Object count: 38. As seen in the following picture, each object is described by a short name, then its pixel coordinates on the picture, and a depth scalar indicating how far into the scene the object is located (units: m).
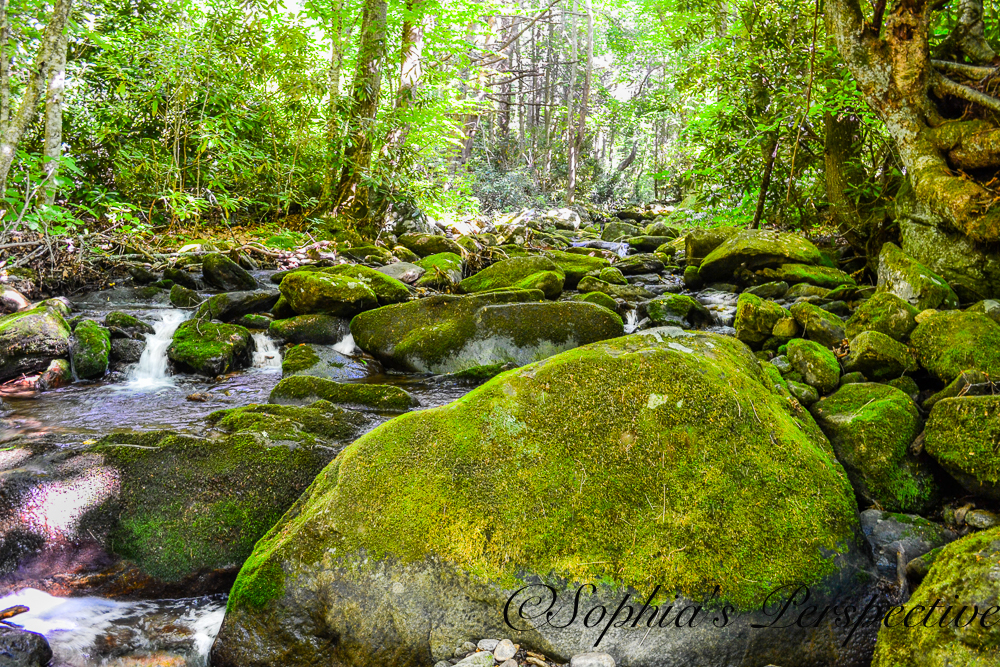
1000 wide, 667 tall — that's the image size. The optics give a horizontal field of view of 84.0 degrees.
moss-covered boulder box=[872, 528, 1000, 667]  1.90
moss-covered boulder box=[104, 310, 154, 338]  6.75
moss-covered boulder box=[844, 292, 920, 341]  4.82
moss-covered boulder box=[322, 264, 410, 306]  7.90
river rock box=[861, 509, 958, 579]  2.81
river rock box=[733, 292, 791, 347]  5.74
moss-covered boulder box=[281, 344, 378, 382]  6.30
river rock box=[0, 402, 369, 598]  2.98
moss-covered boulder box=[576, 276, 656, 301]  8.75
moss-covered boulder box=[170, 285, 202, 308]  8.19
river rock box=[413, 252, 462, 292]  9.36
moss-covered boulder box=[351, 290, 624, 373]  6.52
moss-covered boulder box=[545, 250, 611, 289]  9.95
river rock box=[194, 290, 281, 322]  7.50
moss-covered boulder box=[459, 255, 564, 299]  8.27
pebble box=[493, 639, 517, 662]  2.30
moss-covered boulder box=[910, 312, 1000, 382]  4.01
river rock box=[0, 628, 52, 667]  2.34
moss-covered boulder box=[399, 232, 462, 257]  12.00
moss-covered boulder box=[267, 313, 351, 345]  7.12
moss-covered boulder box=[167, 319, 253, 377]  6.43
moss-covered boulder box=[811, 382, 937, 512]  3.27
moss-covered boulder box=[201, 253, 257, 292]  8.91
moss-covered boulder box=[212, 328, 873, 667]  2.38
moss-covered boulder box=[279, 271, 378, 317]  7.41
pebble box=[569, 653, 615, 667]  2.29
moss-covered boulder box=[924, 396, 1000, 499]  2.92
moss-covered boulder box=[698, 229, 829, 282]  8.74
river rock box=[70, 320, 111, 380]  6.12
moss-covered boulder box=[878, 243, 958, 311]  5.49
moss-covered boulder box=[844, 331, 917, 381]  4.39
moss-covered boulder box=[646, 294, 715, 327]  7.57
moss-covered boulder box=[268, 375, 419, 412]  5.07
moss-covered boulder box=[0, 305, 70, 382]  5.76
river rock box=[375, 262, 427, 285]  9.48
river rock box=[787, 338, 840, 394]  4.42
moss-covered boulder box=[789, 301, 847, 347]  5.30
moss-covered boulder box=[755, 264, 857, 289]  7.96
